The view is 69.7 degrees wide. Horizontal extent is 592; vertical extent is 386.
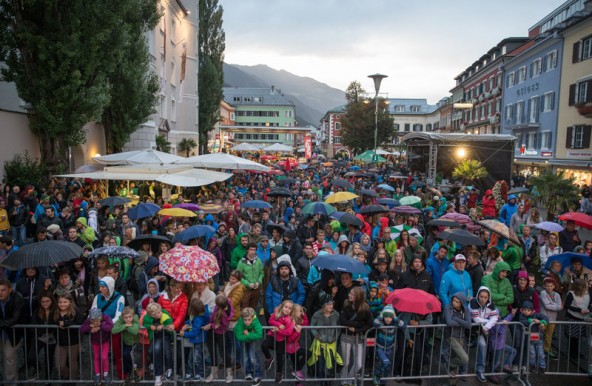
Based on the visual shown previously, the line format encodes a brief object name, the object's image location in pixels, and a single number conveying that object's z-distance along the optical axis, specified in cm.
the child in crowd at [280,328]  583
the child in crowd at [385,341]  597
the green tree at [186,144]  3653
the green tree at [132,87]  1944
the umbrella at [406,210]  1175
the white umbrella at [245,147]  3142
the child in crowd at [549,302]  675
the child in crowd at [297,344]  589
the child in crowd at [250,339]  577
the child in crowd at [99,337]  567
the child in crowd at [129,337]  578
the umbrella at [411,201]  1367
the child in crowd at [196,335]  589
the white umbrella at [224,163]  1648
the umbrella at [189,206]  1160
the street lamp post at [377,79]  2214
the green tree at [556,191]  1606
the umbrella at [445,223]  961
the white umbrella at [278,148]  3153
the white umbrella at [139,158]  1447
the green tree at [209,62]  4281
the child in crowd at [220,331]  588
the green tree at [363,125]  5238
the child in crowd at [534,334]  624
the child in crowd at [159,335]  572
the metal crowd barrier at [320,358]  582
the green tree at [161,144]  2799
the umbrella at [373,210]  1139
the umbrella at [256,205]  1188
